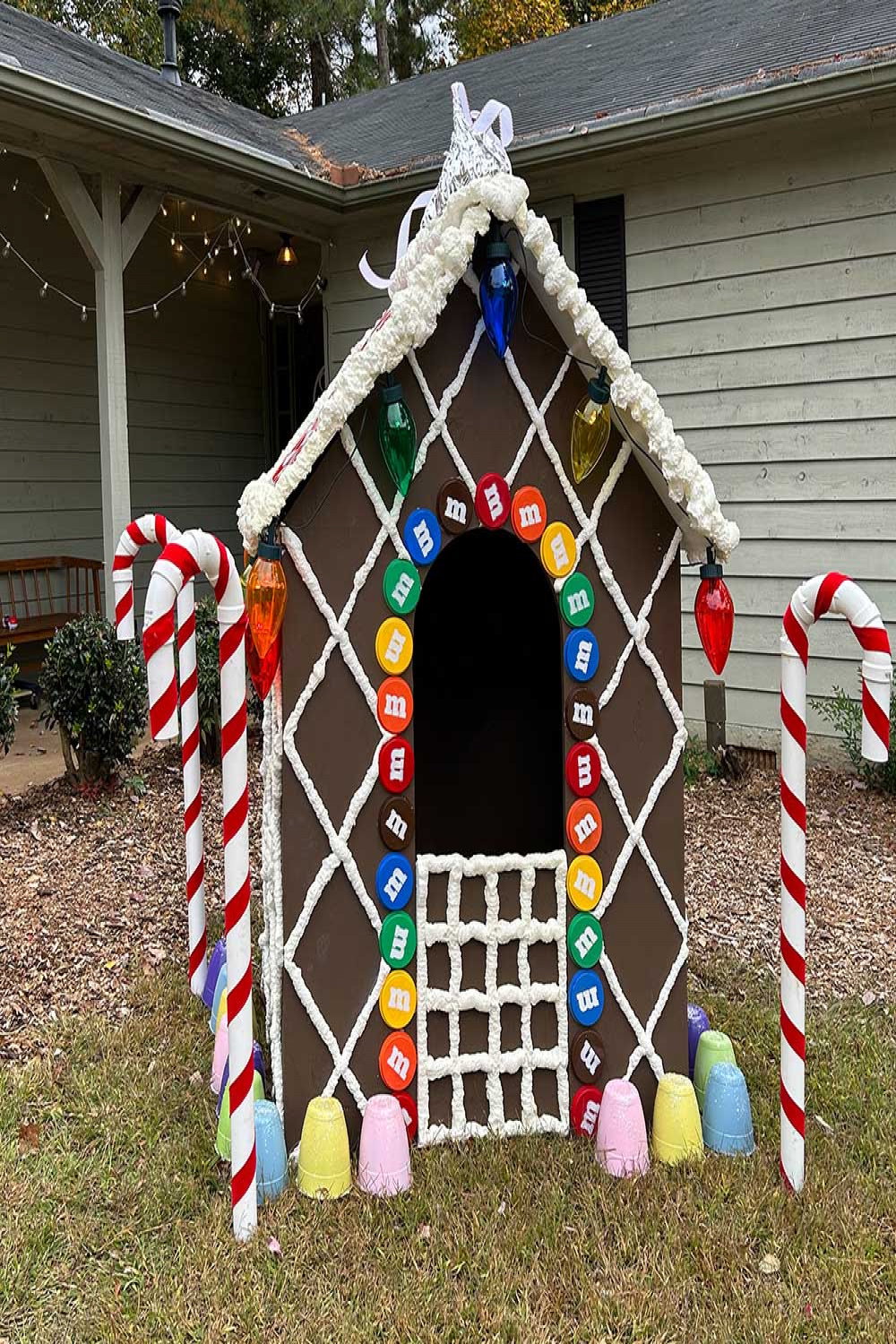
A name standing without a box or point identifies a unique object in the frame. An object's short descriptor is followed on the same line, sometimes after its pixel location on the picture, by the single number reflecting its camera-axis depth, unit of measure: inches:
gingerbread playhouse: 95.6
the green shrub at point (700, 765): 252.2
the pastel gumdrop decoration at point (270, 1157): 96.7
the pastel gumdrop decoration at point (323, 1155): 96.2
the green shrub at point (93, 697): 213.0
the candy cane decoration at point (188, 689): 94.4
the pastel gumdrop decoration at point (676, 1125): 103.1
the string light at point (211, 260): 314.0
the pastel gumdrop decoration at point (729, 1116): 104.3
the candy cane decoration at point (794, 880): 96.1
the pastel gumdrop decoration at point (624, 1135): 100.9
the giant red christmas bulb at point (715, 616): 99.6
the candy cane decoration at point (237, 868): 90.6
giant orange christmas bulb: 90.8
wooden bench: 309.4
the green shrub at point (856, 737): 232.4
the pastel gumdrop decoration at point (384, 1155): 96.6
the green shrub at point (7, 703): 200.8
